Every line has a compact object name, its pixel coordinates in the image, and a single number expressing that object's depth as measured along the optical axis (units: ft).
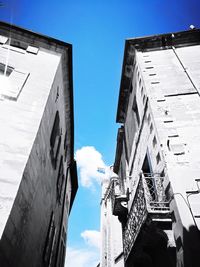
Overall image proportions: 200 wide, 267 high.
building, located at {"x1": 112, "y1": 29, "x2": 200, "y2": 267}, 15.33
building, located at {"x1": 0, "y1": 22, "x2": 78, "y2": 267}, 15.90
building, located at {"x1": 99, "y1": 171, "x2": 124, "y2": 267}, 45.09
